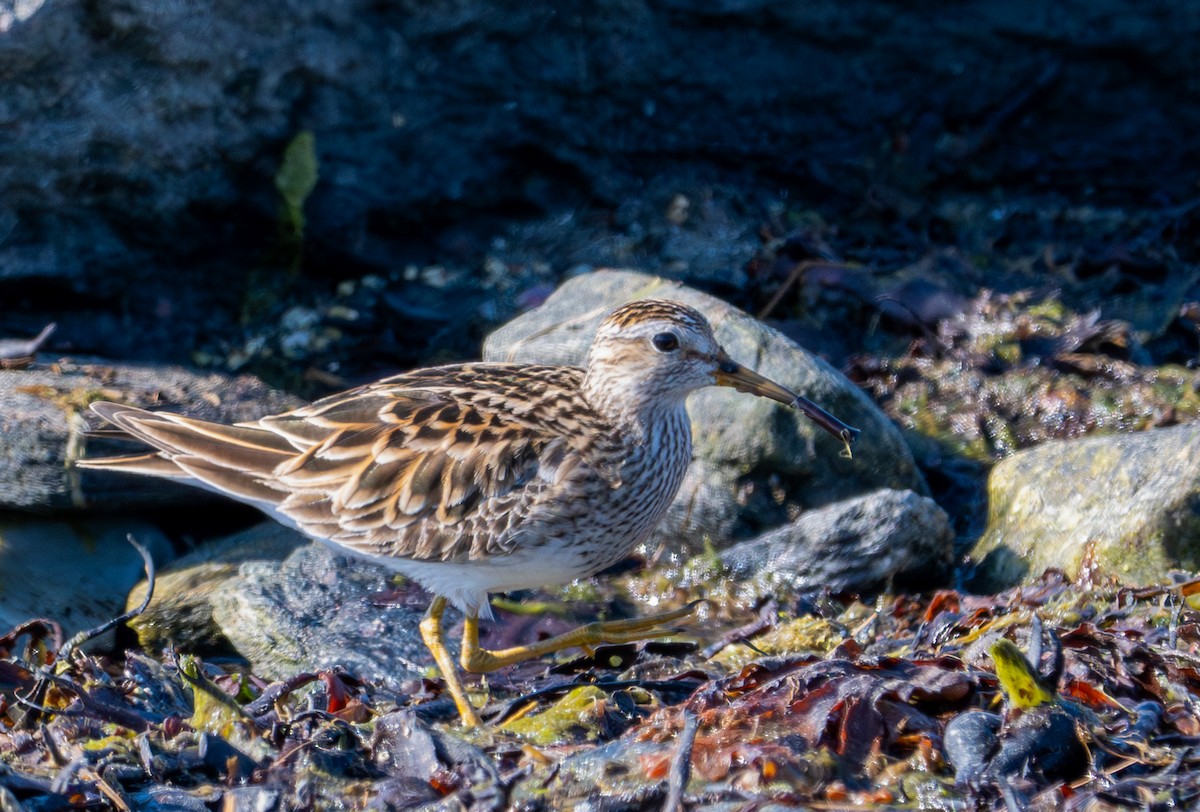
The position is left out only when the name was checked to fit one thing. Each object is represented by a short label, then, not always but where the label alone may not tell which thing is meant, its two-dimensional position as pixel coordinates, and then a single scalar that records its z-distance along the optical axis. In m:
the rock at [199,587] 11.81
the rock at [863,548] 11.92
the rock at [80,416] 12.55
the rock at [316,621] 11.16
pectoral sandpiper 10.17
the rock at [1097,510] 10.72
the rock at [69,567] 12.30
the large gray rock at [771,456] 12.98
